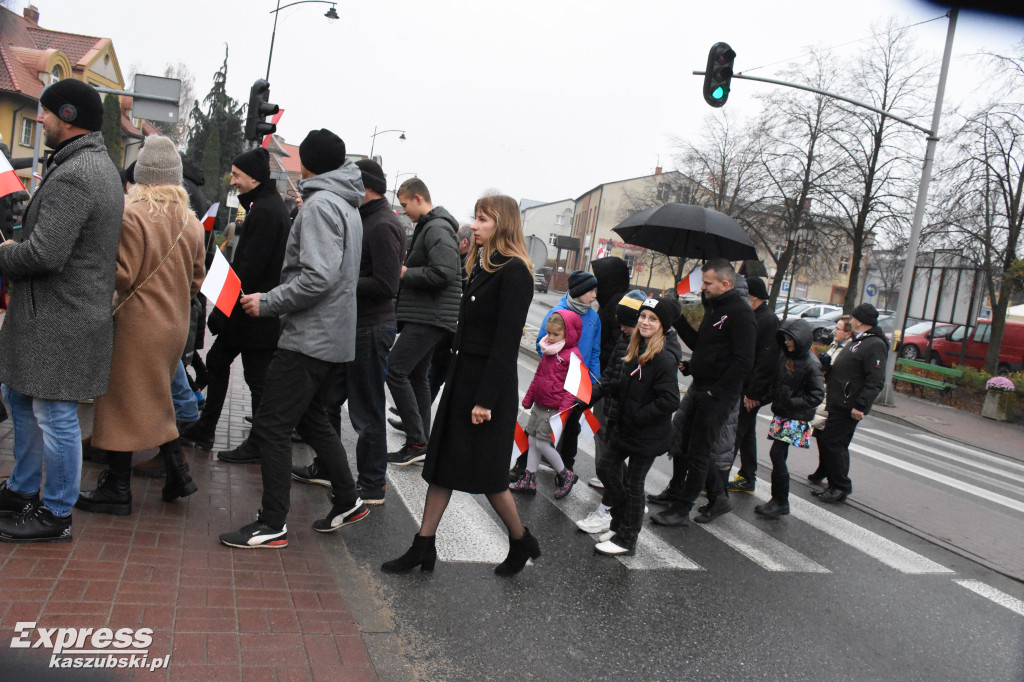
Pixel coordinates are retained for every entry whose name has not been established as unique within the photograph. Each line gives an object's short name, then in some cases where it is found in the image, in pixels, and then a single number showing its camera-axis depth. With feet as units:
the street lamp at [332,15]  93.66
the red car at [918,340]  93.06
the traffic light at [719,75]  42.88
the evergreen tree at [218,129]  233.55
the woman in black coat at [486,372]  13.25
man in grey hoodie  13.58
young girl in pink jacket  19.93
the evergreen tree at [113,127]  156.87
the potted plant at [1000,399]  59.98
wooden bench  66.18
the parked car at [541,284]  193.88
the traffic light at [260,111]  36.17
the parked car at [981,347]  84.07
